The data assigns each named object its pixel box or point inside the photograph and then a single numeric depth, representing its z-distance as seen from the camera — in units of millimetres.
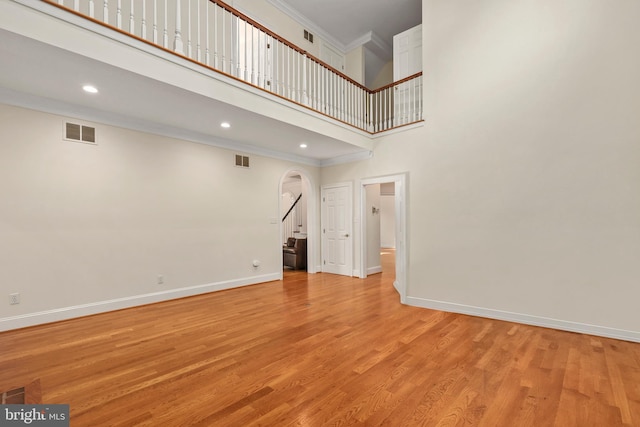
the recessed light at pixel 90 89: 3237
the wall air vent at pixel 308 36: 6575
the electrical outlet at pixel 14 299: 3357
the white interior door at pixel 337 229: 6516
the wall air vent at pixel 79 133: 3782
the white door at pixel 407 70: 5092
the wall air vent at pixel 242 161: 5648
